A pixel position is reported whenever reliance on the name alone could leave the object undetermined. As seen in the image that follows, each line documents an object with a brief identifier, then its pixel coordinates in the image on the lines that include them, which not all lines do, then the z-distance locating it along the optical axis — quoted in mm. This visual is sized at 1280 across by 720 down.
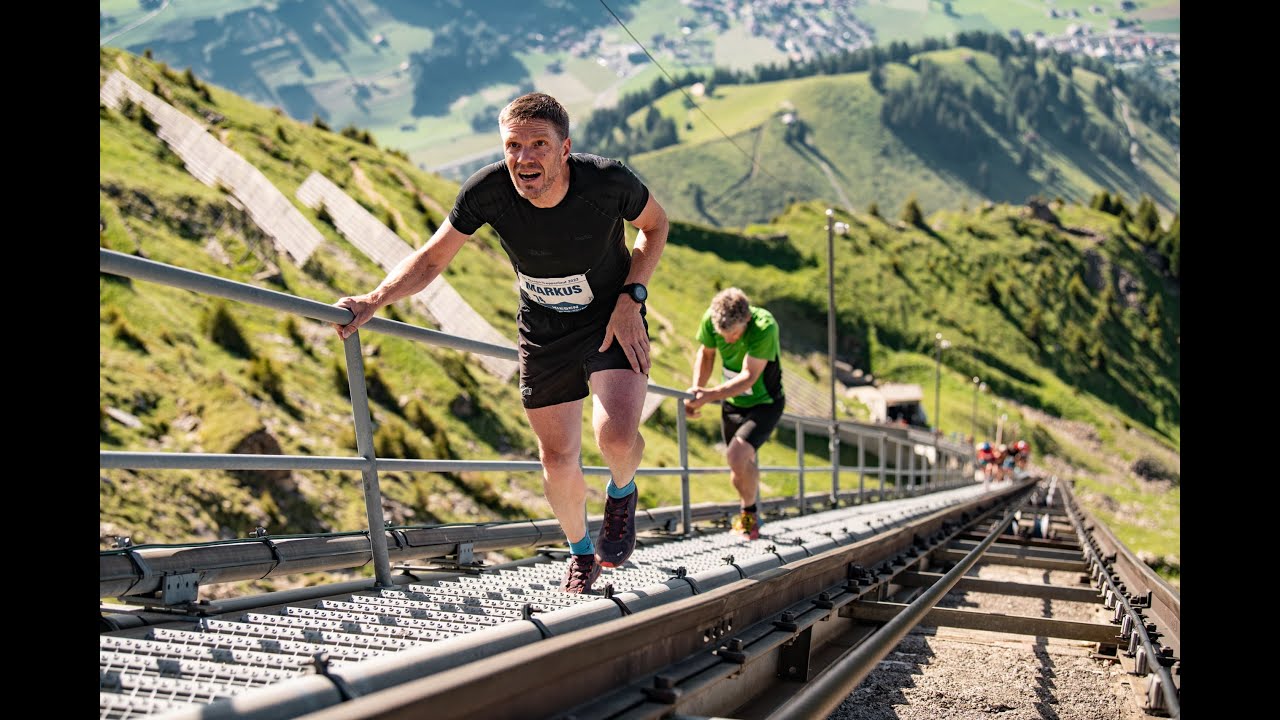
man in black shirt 4520
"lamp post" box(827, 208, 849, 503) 15823
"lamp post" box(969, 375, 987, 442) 76938
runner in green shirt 8258
